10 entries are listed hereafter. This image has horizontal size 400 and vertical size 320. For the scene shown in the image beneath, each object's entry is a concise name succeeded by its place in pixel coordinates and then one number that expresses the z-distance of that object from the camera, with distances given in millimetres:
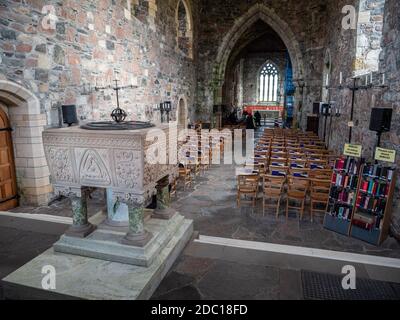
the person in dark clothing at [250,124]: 19344
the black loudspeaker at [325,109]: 10828
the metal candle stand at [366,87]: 5516
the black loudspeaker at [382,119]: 4922
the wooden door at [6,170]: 5605
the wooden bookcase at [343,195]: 5050
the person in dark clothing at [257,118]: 23409
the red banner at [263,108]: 28406
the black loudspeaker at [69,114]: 6211
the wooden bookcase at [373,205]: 4594
